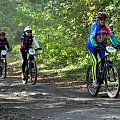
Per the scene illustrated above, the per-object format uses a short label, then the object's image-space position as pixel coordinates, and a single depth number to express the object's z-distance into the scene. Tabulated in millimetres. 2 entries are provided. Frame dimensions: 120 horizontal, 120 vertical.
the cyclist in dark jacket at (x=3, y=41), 14219
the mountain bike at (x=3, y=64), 14266
